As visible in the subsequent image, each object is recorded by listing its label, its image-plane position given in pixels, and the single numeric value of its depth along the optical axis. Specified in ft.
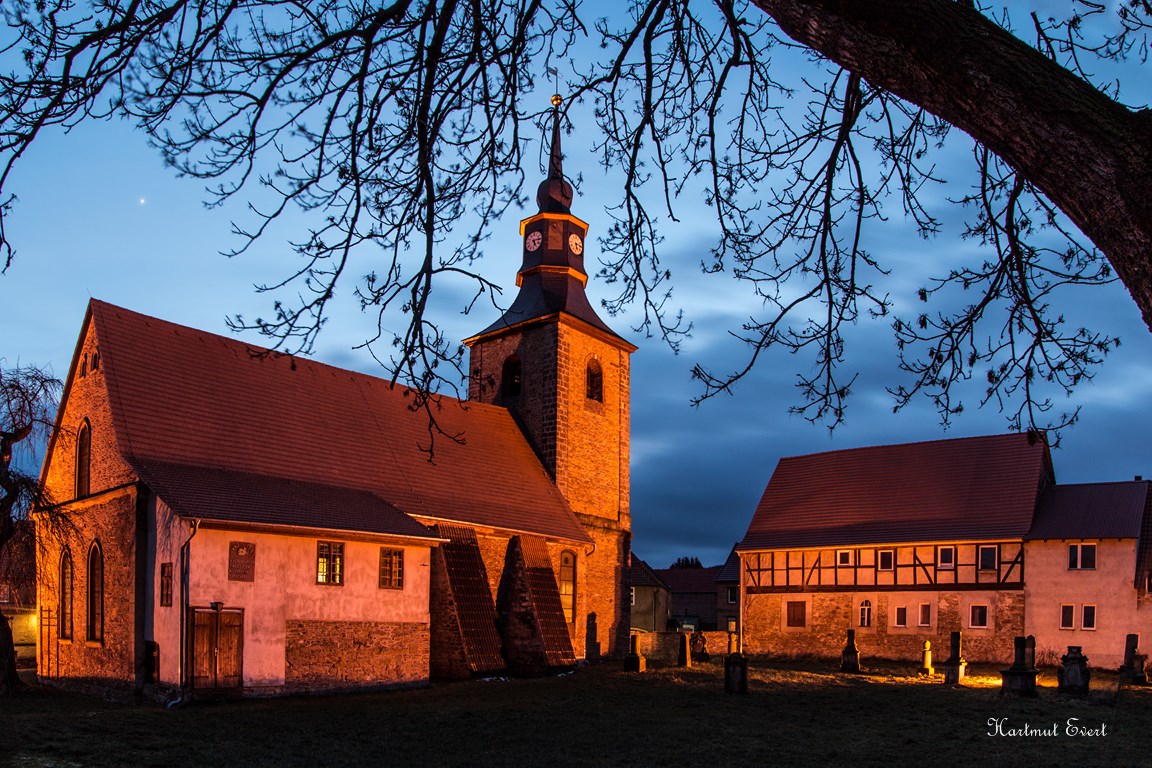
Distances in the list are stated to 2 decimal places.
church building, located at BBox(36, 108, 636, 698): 58.65
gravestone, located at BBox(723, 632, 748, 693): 64.64
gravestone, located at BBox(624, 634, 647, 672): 78.23
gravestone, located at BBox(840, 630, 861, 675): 85.66
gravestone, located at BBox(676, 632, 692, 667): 86.17
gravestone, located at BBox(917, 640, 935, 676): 83.41
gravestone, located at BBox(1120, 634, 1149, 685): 77.20
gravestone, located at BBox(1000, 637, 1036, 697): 63.36
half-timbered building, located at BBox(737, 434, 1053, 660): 103.30
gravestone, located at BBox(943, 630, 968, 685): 74.08
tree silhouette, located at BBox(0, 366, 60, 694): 62.54
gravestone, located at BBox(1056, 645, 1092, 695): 65.26
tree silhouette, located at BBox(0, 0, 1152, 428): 10.68
